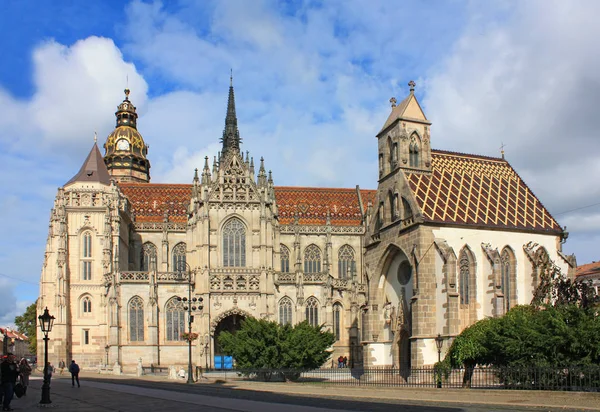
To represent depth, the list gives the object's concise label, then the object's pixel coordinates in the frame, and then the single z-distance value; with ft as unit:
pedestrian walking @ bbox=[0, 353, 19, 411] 73.41
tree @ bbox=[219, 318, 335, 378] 147.74
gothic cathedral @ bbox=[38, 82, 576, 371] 142.00
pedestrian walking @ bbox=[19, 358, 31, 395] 105.40
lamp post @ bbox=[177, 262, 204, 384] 184.39
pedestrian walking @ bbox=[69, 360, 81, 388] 124.98
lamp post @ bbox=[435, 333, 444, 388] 131.79
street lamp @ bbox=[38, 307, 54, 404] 80.51
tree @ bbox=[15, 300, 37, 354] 303.83
